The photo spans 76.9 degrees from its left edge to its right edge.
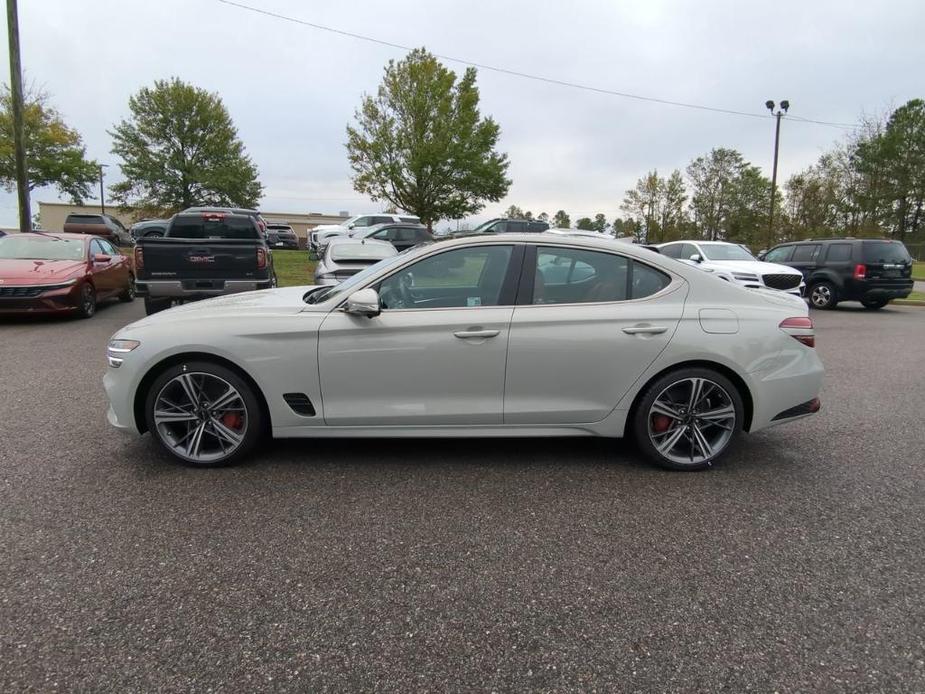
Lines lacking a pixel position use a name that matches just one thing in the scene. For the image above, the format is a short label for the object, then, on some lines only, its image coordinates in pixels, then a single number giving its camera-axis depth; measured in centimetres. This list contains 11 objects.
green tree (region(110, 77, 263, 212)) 4516
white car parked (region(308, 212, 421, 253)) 2648
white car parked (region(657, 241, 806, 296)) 1275
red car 918
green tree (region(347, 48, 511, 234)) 3228
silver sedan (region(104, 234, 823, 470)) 375
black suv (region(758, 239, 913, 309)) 1373
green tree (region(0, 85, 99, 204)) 3756
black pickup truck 869
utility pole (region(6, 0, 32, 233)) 1459
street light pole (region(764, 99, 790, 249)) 2517
